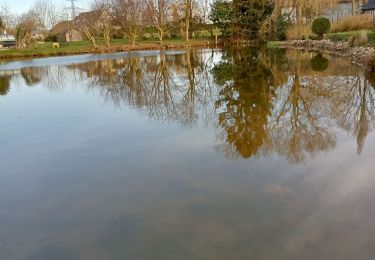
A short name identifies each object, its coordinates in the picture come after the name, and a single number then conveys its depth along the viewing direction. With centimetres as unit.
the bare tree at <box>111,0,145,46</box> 3528
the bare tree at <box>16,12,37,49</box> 3127
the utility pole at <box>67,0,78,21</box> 5055
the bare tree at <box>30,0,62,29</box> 4747
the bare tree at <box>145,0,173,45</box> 3424
